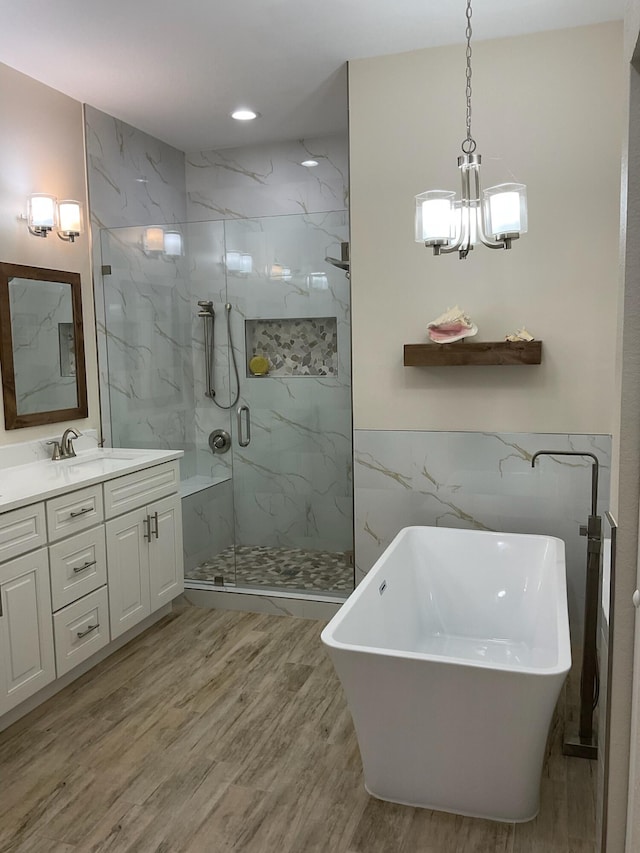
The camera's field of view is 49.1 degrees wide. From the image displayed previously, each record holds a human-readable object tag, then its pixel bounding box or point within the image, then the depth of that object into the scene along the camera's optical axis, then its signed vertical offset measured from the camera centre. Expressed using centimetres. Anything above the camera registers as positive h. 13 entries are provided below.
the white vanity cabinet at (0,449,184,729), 273 -86
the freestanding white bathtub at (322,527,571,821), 207 -107
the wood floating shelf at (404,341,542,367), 330 +6
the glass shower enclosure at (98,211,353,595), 395 -9
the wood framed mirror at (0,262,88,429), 340 +13
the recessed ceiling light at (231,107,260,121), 407 +149
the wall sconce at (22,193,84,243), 350 +79
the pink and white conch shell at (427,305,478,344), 336 +19
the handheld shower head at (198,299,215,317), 423 +37
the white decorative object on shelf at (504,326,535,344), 331 +13
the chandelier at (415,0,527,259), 227 +49
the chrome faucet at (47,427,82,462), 368 -41
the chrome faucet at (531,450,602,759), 256 -110
